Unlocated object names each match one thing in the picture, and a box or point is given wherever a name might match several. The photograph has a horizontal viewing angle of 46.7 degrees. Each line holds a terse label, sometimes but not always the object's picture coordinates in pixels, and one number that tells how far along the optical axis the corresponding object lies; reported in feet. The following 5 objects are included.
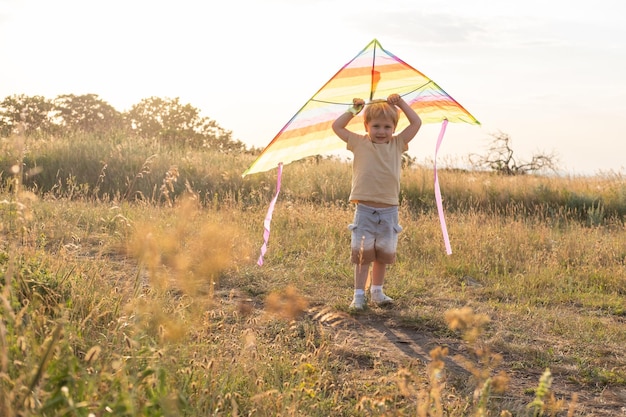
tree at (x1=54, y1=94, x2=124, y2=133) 116.01
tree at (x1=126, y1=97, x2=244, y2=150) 111.14
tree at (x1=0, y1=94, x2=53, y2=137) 96.98
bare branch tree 71.97
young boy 21.11
